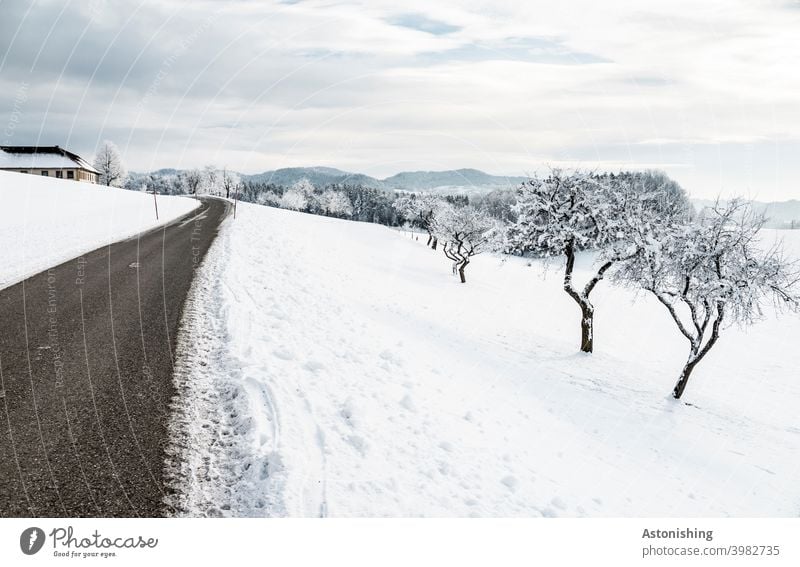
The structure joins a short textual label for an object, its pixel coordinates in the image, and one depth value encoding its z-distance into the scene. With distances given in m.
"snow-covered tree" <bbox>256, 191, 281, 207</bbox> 163.50
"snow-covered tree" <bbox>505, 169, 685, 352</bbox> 19.30
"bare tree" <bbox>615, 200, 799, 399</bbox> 14.27
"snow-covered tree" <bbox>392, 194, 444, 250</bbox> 76.06
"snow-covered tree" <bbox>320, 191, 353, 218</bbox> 146.12
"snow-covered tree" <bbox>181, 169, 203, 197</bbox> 149.55
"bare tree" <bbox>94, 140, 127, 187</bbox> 100.31
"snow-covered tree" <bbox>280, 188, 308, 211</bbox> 147.88
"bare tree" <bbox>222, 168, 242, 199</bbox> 153.62
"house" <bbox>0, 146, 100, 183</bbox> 82.25
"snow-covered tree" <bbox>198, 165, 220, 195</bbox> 155.12
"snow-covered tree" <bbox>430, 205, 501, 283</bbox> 45.99
